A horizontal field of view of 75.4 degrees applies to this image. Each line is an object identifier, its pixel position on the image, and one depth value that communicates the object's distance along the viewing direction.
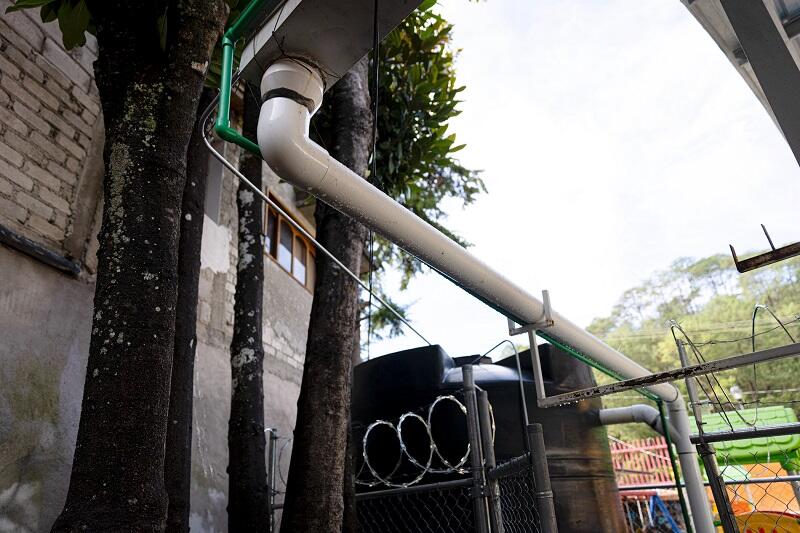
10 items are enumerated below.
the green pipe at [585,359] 2.30
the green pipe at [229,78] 1.53
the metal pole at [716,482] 2.23
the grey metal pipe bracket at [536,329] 2.18
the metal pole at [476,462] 2.22
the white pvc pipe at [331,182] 1.46
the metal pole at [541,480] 1.58
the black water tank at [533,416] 3.71
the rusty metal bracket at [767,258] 1.59
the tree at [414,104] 4.84
